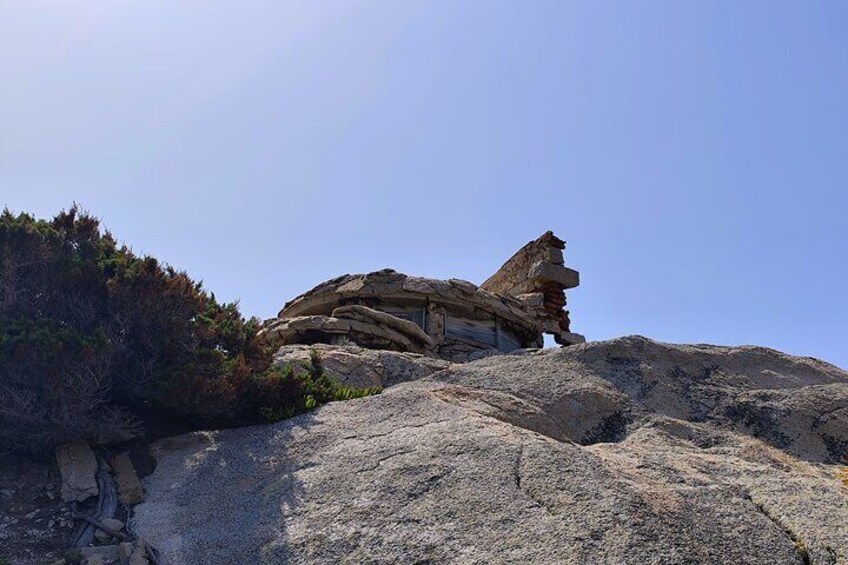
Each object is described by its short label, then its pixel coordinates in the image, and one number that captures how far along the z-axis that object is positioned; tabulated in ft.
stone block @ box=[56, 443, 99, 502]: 19.98
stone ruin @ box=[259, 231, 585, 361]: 42.57
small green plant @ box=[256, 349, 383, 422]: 25.14
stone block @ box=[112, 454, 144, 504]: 20.29
